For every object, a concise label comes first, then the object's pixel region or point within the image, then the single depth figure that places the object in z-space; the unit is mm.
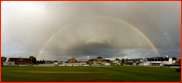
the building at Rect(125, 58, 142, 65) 182675
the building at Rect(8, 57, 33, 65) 197500
